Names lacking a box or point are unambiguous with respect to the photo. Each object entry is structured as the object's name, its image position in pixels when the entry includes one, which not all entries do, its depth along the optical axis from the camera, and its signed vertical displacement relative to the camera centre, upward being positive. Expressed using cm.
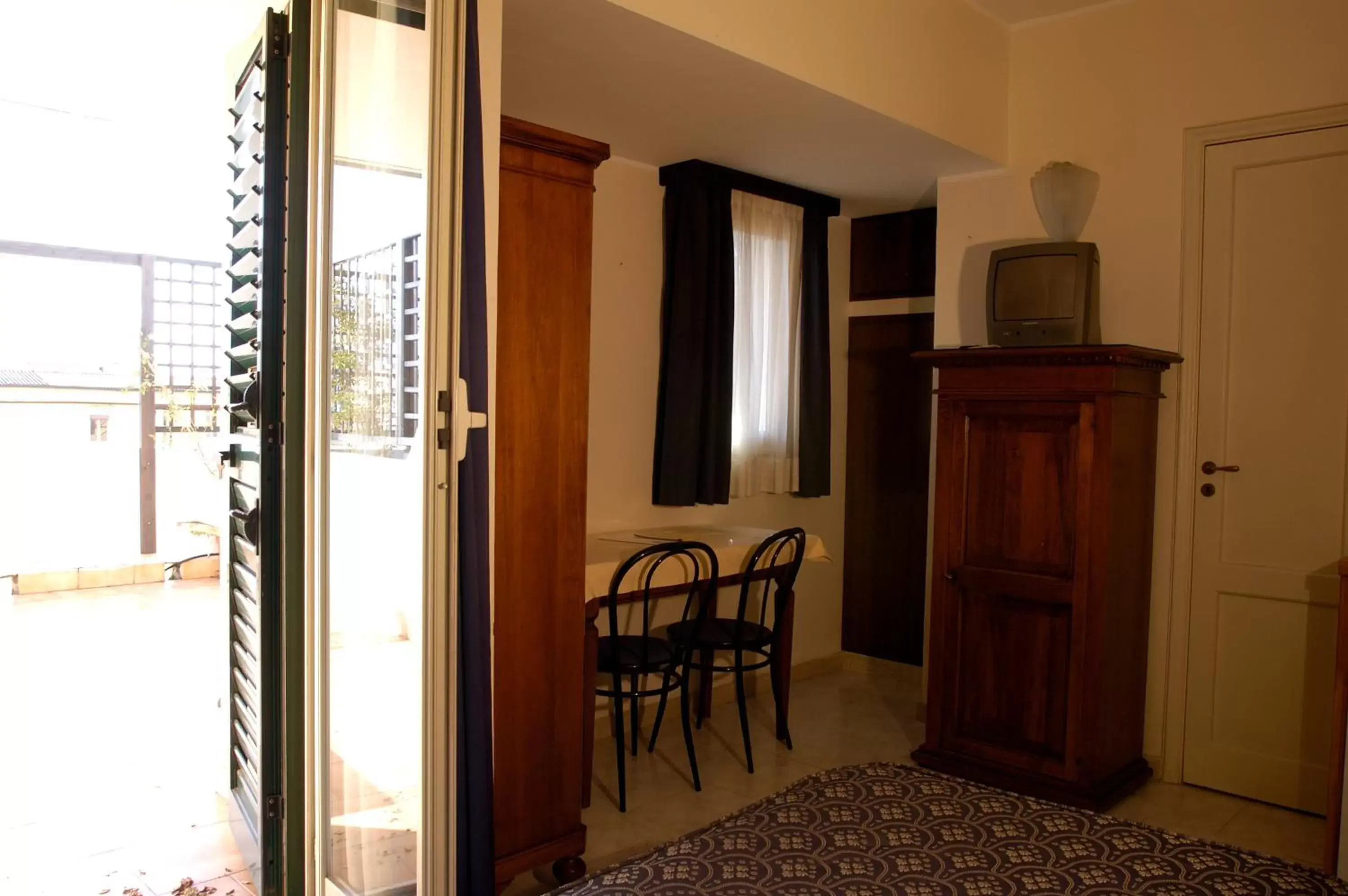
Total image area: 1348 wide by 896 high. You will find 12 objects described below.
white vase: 351 +82
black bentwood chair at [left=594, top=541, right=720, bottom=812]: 304 -78
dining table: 301 -55
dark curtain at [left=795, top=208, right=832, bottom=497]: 453 +32
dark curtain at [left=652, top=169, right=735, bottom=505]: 394 +30
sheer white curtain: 427 +32
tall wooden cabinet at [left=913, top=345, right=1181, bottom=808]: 308 -50
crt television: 325 +42
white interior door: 312 -14
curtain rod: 391 +99
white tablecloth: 307 -49
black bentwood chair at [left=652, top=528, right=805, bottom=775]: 345 -79
